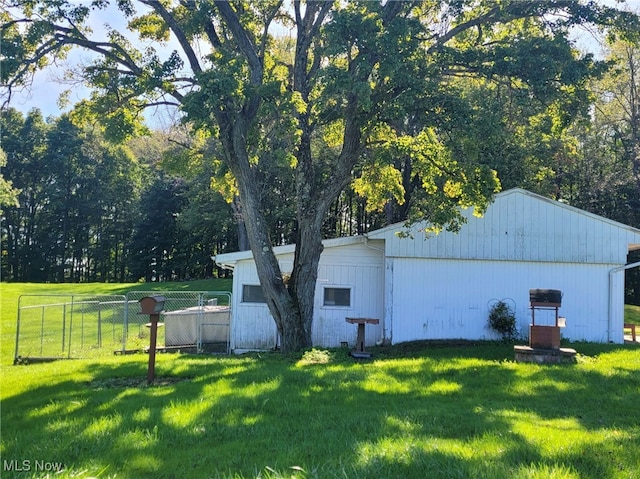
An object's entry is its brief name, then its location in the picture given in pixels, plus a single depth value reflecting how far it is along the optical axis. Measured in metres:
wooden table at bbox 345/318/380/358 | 10.59
